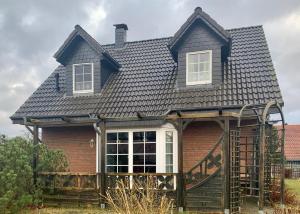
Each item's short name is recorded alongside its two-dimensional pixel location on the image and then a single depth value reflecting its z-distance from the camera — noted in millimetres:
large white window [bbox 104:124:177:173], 14547
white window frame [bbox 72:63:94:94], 17422
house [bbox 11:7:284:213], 11656
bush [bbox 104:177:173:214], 6534
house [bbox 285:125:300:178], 33906
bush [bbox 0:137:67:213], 10281
